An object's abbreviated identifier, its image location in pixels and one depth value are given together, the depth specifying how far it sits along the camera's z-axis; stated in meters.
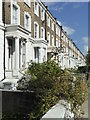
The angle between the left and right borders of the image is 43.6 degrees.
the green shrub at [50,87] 3.15
